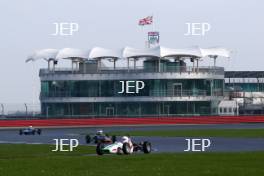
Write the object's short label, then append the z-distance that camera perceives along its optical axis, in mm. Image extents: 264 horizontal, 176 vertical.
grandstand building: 116312
